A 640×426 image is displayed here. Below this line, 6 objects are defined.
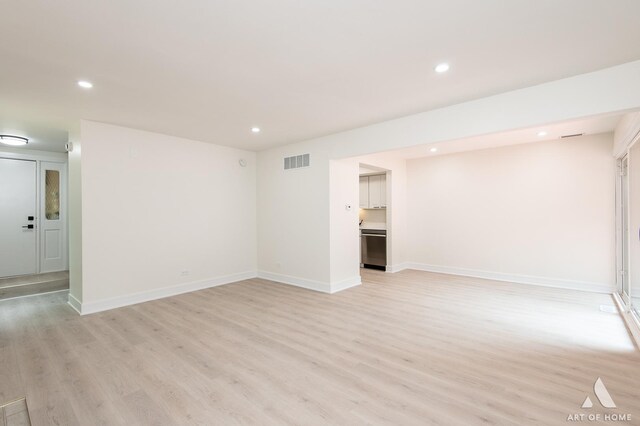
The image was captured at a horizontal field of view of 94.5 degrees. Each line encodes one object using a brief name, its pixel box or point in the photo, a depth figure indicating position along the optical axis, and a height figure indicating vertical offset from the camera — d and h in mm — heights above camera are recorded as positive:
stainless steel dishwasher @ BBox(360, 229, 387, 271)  6930 -851
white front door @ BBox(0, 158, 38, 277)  6023 -45
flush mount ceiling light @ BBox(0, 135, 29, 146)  4895 +1287
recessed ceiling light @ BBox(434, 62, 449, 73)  2650 +1324
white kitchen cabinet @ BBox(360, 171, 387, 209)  6996 +511
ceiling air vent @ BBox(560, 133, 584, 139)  4930 +1283
